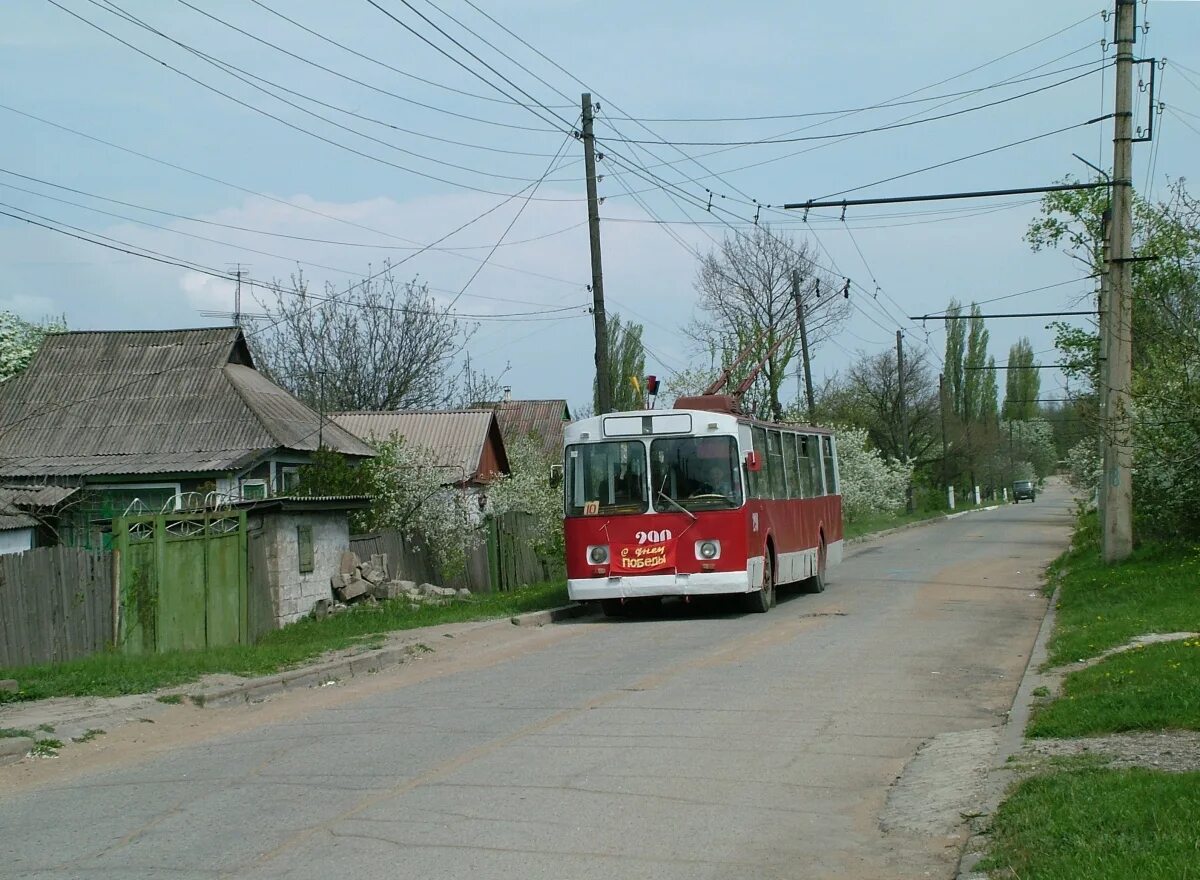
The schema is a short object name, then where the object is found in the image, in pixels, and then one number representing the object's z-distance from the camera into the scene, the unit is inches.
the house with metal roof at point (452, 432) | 1891.0
